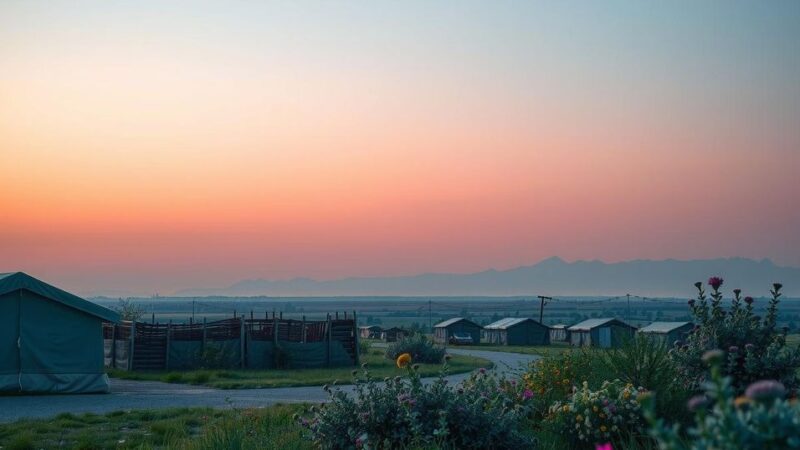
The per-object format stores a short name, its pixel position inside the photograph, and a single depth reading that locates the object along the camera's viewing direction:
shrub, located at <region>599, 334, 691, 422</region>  11.34
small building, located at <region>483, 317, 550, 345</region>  62.59
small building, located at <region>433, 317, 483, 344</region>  64.50
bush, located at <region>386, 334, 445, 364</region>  37.44
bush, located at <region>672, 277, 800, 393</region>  11.82
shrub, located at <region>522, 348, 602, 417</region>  12.54
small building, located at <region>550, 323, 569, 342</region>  64.62
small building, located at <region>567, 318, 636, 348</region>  58.41
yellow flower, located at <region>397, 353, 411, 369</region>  8.87
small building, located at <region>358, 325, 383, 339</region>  75.31
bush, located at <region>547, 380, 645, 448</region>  10.17
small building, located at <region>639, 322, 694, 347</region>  49.61
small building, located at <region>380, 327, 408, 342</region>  66.31
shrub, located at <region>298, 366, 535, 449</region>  9.47
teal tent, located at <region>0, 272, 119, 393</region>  22.84
